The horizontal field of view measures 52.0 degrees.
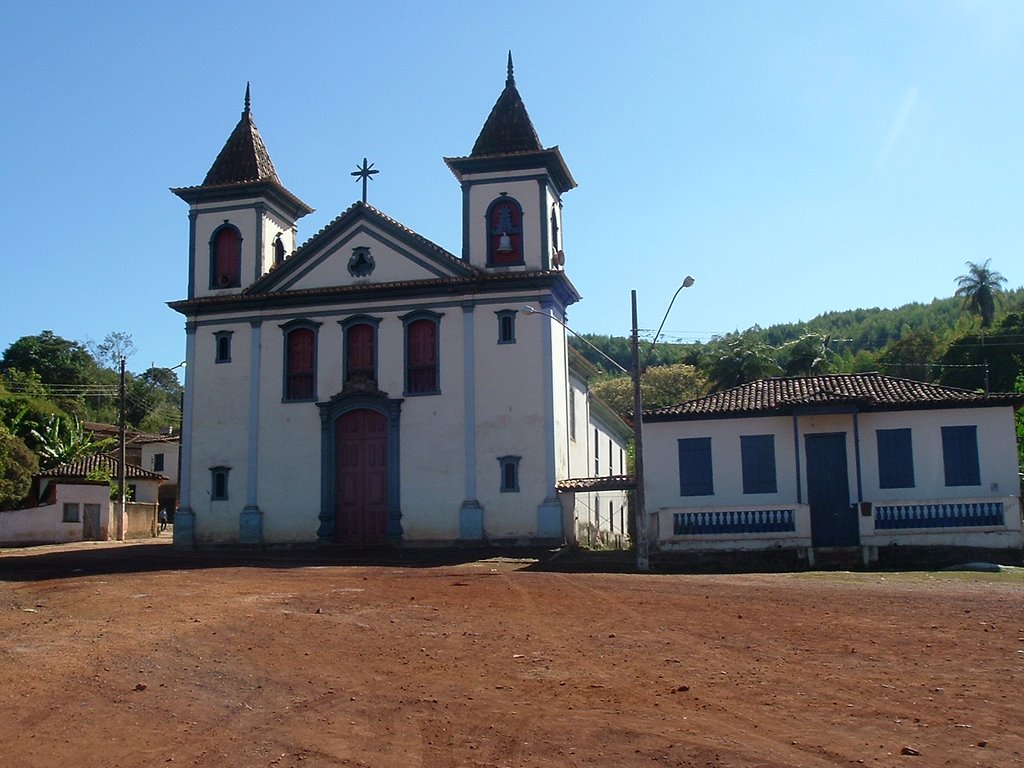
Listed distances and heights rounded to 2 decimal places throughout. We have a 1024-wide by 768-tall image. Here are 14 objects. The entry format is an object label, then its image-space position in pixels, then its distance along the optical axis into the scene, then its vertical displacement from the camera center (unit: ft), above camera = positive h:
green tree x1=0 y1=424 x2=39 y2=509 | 131.85 +5.68
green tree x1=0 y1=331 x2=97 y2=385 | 255.29 +37.51
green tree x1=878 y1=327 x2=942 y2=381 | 210.59 +28.62
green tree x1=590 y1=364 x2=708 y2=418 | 232.73 +25.55
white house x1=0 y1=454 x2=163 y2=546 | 123.34 -0.09
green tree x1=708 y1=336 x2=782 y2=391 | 157.28 +20.56
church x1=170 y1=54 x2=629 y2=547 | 99.30 +12.63
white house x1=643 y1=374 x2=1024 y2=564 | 75.97 +1.94
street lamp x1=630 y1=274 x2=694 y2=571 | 74.23 +2.40
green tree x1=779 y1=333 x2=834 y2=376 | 158.20 +21.32
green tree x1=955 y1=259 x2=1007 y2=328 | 255.70 +50.08
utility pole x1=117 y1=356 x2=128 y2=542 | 129.59 +3.25
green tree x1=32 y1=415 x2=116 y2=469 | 158.81 +11.09
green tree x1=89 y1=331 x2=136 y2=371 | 276.41 +42.86
